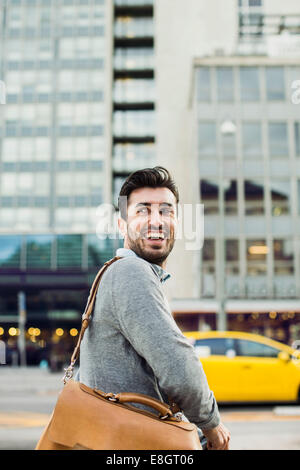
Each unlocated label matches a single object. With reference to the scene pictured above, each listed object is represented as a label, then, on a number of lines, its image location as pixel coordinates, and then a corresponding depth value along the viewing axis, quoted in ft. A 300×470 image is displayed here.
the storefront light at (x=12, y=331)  104.22
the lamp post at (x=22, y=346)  93.12
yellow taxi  32.89
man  4.16
